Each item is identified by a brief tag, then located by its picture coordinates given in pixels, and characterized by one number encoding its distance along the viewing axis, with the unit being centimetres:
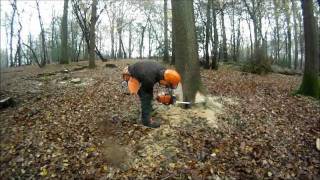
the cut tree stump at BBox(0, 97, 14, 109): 653
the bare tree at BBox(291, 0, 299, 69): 2214
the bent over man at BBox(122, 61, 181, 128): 490
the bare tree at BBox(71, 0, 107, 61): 1670
